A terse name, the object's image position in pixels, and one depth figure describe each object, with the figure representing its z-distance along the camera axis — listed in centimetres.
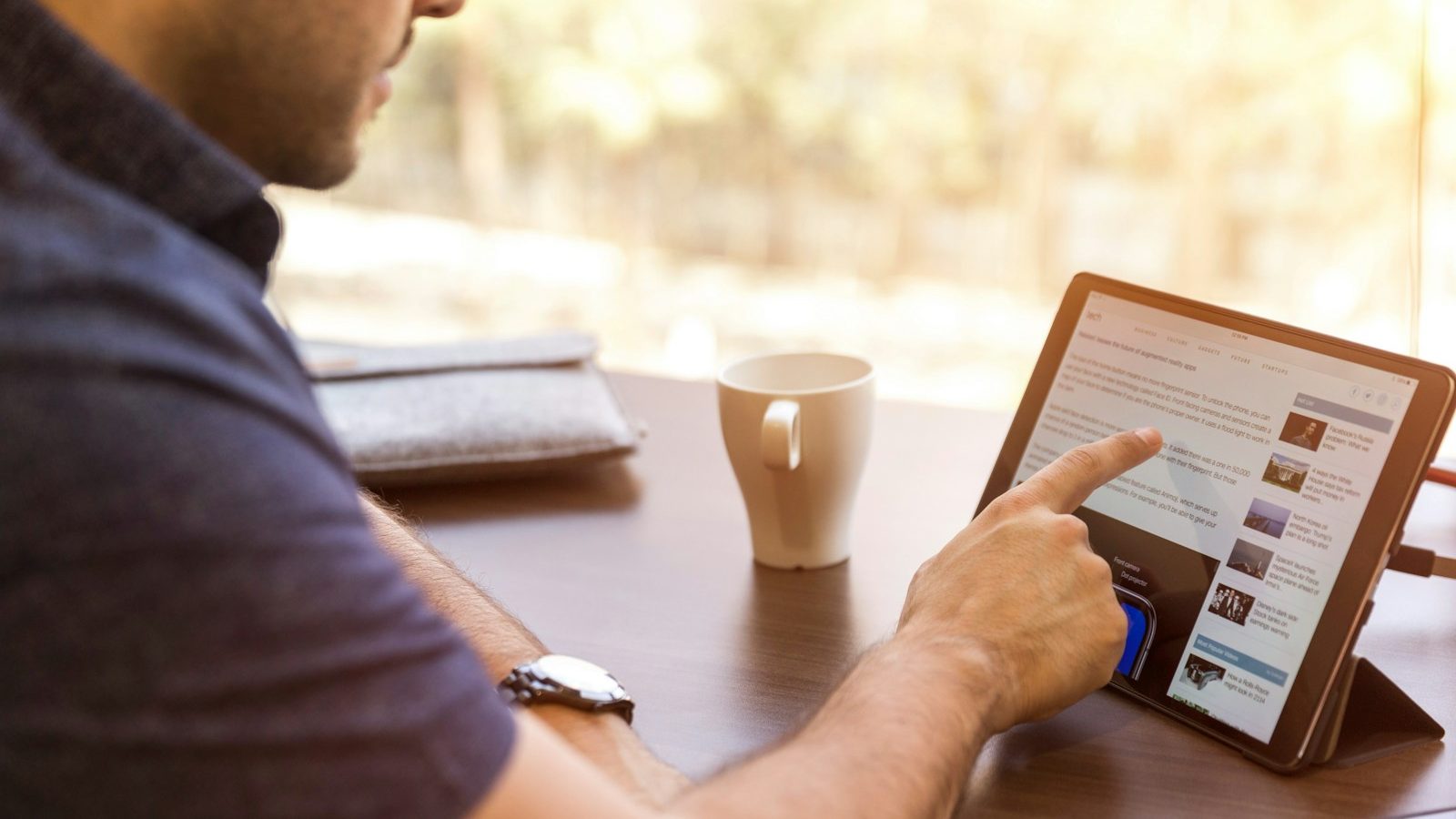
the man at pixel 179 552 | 41
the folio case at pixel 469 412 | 106
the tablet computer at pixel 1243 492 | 65
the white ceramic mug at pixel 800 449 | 85
